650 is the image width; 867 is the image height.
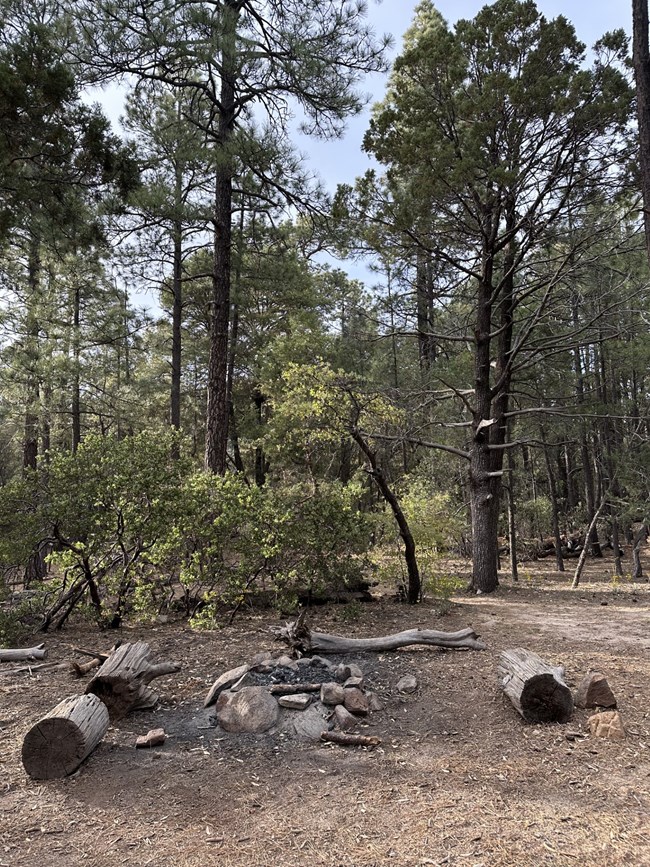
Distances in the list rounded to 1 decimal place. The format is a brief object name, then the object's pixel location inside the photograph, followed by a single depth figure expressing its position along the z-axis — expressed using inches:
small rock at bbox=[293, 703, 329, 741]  143.5
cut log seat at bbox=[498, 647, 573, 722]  147.7
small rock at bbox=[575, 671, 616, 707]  153.9
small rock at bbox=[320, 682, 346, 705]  154.3
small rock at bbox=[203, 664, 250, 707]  159.6
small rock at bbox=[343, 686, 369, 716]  151.8
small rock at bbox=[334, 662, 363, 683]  172.4
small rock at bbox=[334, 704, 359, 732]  145.0
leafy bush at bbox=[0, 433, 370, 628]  241.6
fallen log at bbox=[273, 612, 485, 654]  198.5
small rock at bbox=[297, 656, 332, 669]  182.1
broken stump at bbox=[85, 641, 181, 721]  149.8
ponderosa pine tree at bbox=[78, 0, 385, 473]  279.6
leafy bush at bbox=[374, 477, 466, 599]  341.4
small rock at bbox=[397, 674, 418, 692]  171.6
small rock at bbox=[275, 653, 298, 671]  177.7
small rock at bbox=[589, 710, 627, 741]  137.9
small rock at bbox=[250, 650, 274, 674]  173.6
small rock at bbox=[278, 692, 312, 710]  152.1
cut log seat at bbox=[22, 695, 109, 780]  121.3
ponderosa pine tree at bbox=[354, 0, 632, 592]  311.9
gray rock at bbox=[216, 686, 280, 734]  145.1
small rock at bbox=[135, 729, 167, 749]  135.2
